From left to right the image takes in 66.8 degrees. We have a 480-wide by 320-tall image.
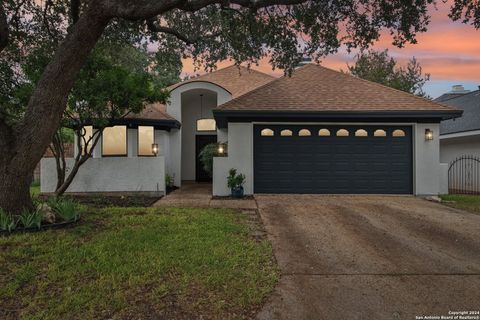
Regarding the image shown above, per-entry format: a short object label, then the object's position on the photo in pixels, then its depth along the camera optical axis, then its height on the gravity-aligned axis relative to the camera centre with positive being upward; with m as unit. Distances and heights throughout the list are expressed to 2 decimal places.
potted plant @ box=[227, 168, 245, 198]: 12.50 -0.78
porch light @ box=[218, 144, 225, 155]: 14.03 +0.44
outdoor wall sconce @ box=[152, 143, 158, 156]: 14.38 +0.46
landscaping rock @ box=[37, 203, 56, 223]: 7.31 -1.06
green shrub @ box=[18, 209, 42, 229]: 6.88 -1.12
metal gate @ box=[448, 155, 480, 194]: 17.25 -0.76
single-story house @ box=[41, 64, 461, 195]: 12.84 +0.30
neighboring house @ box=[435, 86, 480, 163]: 17.62 +1.37
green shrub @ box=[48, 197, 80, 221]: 7.66 -1.06
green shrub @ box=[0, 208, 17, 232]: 6.63 -1.13
